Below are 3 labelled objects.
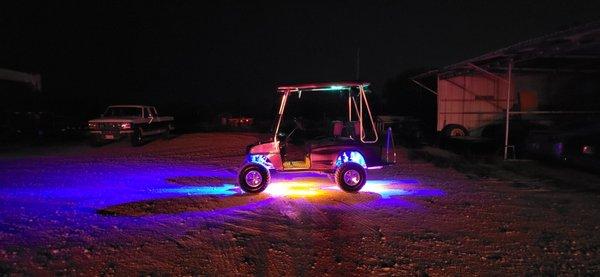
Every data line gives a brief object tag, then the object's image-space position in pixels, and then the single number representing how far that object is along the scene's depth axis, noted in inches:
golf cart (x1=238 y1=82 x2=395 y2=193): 331.6
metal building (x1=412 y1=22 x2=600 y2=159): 726.5
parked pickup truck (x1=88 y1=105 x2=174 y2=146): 680.4
